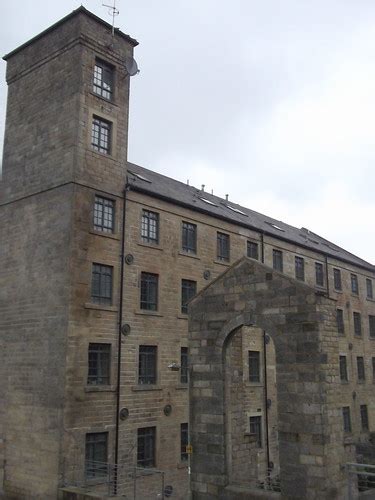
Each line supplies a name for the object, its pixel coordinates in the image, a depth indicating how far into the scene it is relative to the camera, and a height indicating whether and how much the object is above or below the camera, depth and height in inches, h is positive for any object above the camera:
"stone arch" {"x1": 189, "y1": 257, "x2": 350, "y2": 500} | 476.4 -2.6
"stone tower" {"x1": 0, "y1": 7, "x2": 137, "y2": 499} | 712.4 +201.9
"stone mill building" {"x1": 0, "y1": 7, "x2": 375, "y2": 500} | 717.9 +132.3
